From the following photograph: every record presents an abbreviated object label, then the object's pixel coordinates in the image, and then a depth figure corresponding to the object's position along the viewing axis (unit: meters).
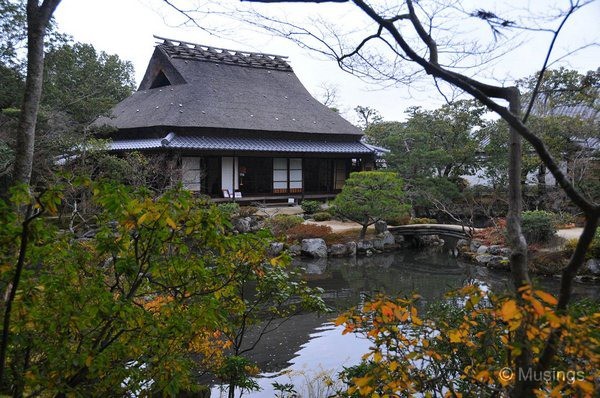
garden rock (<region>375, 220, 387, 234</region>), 15.66
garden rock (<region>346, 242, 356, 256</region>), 14.40
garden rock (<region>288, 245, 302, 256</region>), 14.15
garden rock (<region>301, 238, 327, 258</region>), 13.95
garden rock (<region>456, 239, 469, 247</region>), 14.56
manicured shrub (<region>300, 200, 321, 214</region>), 17.77
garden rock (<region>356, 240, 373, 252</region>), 14.73
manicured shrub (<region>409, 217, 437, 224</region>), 16.89
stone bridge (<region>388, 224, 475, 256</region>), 14.77
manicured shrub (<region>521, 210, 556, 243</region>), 12.02
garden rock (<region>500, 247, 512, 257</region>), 12.49
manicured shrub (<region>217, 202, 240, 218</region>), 14.95
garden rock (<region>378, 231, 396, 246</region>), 15.40
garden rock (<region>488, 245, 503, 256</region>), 12.66
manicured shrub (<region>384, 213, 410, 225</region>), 16.95
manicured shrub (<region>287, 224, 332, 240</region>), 14.55
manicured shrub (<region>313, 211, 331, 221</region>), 17.11
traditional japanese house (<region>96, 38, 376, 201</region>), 17.61
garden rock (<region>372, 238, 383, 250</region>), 15.11
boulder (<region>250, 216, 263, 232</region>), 15.13
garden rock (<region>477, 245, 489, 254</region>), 13.12
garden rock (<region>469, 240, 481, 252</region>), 13.63
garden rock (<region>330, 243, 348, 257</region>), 14.21
